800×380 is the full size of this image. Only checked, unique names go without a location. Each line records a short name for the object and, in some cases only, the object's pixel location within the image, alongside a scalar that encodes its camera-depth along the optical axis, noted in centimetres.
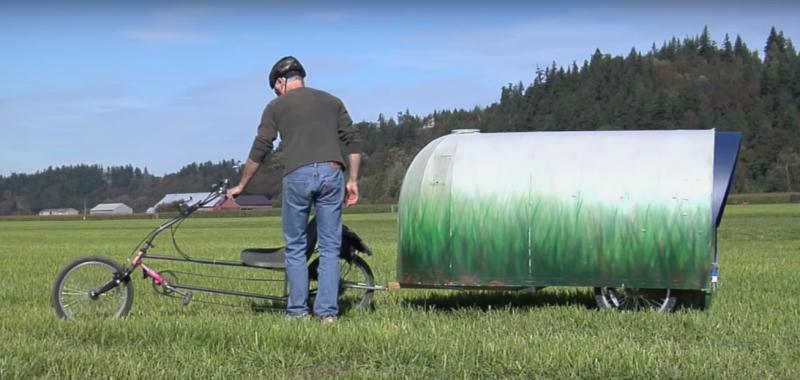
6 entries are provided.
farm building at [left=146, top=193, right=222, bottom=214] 17201
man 740
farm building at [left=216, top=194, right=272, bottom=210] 15925
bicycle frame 790
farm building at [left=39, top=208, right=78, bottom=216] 17841
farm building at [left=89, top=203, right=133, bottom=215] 18288
